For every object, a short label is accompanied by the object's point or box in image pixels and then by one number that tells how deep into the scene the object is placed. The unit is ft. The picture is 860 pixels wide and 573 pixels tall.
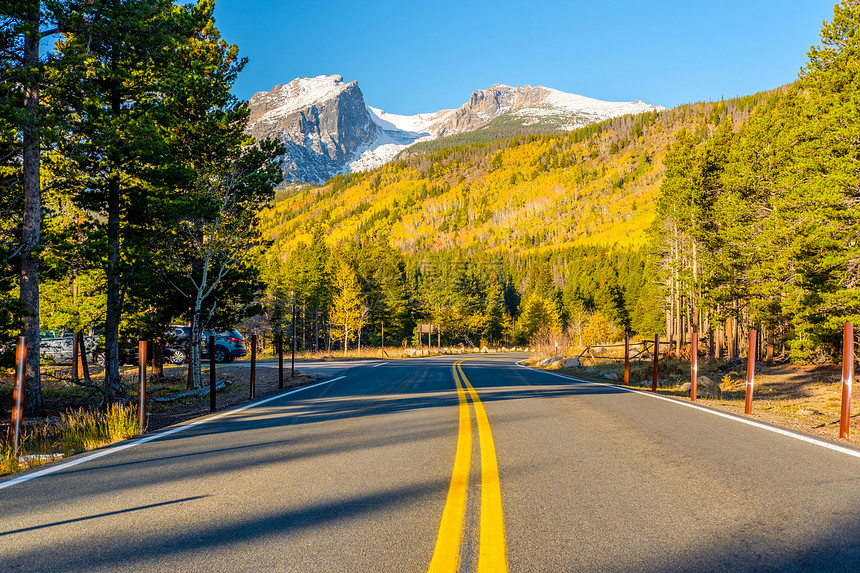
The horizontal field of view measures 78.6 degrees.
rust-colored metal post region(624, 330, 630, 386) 48.76
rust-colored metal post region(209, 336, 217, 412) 29.99
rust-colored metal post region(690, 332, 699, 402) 33.68
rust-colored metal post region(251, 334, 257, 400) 36.20
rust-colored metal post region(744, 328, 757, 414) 26.76
